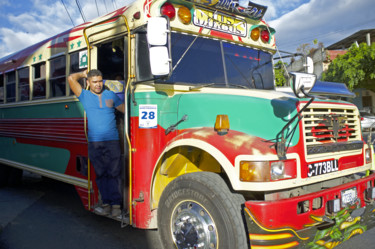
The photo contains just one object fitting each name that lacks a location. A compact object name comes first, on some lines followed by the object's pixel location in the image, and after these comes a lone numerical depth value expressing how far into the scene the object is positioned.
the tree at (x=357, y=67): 19.48
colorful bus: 2.51
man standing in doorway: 3.66
